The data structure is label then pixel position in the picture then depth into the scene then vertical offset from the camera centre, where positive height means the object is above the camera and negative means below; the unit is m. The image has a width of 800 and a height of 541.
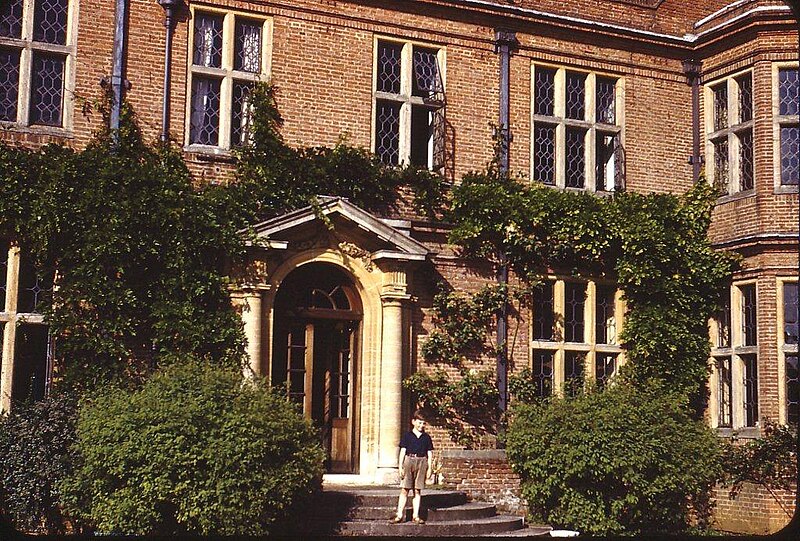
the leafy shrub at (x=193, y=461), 13.21 -0.66
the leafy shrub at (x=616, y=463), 15.75 -0.74
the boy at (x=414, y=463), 14.61 -0.72
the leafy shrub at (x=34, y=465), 14.16 -0.77
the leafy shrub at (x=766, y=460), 17.25 -0.73
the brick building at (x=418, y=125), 16.17 +4.33
